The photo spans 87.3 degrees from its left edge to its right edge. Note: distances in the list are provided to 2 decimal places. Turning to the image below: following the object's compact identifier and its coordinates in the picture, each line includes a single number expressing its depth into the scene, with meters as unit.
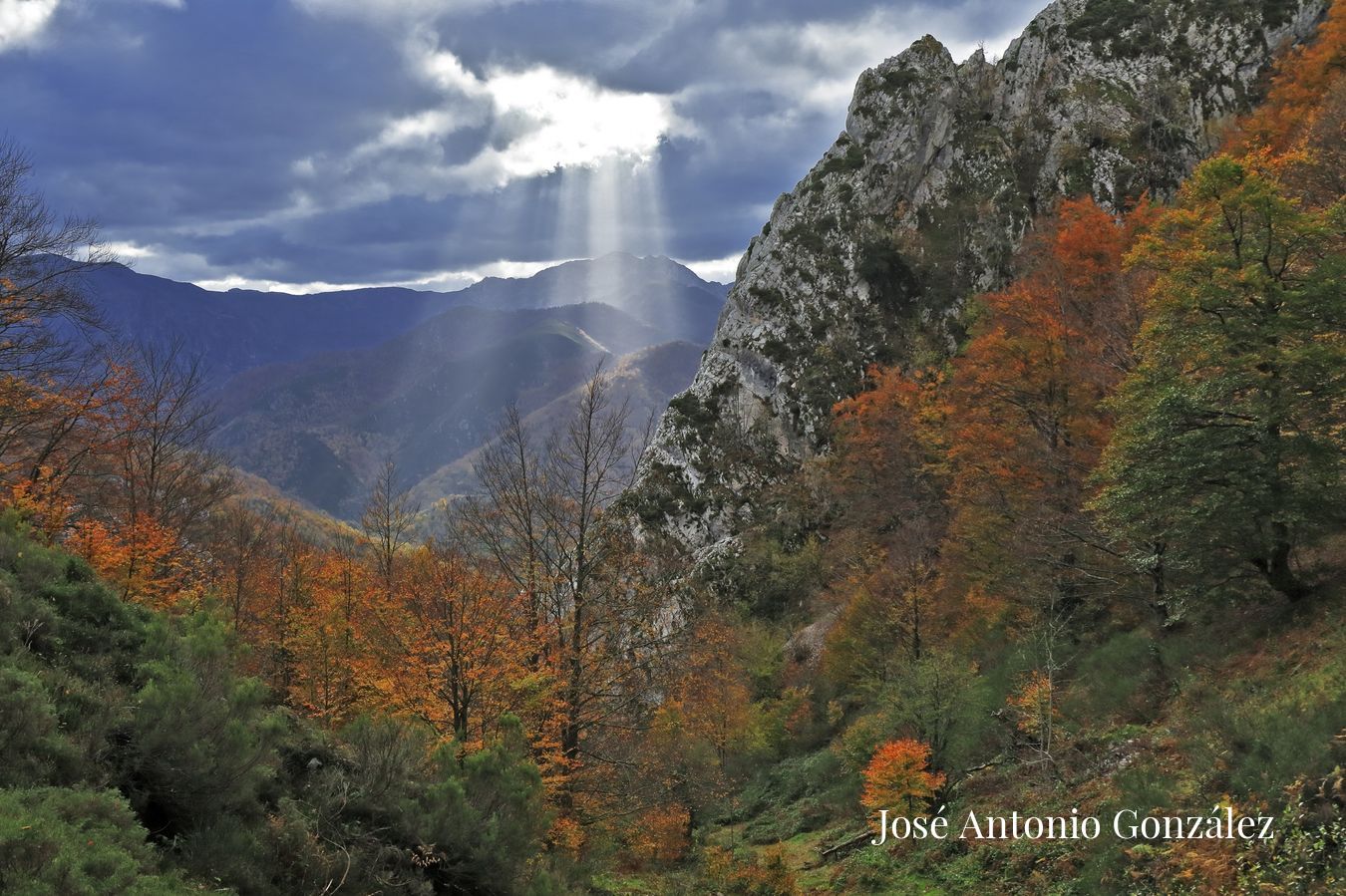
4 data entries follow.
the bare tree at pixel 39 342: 16.89
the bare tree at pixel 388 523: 24.80
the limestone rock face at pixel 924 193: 51.66
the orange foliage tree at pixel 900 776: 15.57
